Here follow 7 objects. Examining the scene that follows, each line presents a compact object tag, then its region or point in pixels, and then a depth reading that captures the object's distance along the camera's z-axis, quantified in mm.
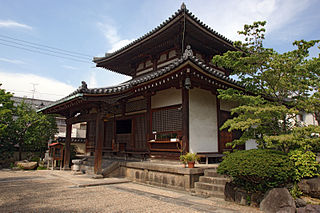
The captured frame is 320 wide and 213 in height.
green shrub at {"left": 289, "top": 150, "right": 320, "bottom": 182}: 5172
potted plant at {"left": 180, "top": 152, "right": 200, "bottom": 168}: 7520
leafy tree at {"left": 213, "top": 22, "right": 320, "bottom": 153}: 5969
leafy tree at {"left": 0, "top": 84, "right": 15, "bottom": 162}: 14992
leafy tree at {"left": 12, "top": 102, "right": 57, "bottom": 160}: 15648
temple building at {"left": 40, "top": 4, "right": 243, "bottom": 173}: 8781
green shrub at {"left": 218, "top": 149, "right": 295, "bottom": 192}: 5102
